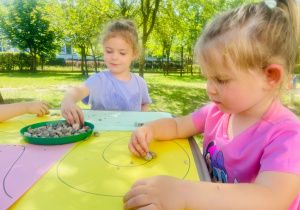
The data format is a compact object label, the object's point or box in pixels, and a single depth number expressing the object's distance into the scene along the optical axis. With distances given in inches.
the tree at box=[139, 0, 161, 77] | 331.6
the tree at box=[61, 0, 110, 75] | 371.6
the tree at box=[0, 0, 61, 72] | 746.8
